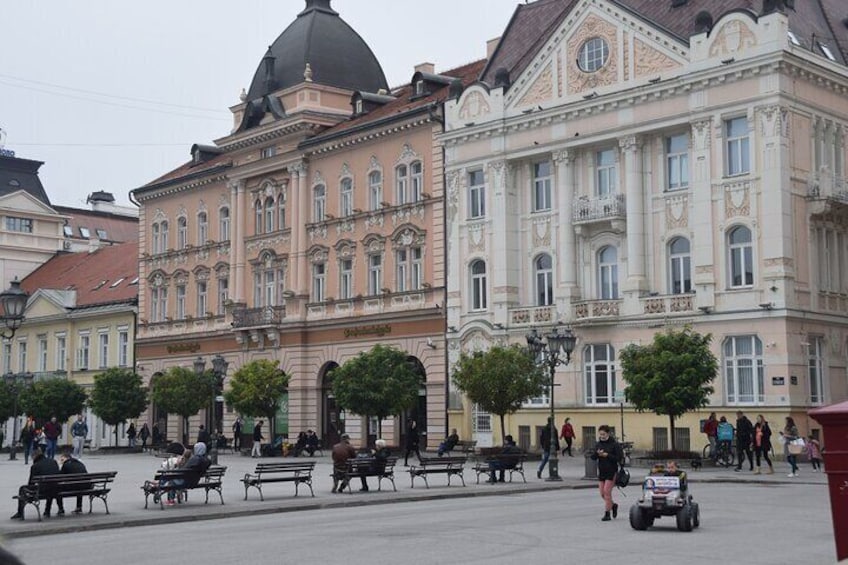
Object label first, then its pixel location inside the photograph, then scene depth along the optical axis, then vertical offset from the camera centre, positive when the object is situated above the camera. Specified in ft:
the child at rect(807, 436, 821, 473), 116.19 -4.53
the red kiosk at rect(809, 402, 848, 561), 27.20 -1.32
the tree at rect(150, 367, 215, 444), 178.09 +2.38
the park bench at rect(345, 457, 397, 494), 88.89 -4.28
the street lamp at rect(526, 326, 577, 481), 99.91 +5.20
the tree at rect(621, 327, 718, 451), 116.16 +2.98
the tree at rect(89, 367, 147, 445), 189.06 +2.12
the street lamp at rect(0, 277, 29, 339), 84.43 +7.26
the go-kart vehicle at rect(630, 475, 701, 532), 58.13 -4.57
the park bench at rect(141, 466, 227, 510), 76.89 -4.69
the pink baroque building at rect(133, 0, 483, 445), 164.35 +25.85
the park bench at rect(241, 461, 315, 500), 83.87 -4.34
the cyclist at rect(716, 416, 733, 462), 115.96 -2.62
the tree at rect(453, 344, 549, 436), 130.82 +2.87
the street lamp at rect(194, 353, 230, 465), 128.57 +4.17
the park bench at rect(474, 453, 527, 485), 98.82 -4.26
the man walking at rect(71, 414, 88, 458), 163.84 -2.83
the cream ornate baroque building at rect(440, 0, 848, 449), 127.75 +23.10
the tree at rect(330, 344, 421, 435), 146.82 +2.82
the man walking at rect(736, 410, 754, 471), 110.11 -2.77
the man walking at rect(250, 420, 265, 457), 159.53 -4.11
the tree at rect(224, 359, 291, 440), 164.35 +2.61
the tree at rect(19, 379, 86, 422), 199.93 +1.85
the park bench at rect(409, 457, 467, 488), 93.97 -4.63
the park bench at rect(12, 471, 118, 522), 70.08 -4.35
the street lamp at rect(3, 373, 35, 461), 169.61 +4.22
